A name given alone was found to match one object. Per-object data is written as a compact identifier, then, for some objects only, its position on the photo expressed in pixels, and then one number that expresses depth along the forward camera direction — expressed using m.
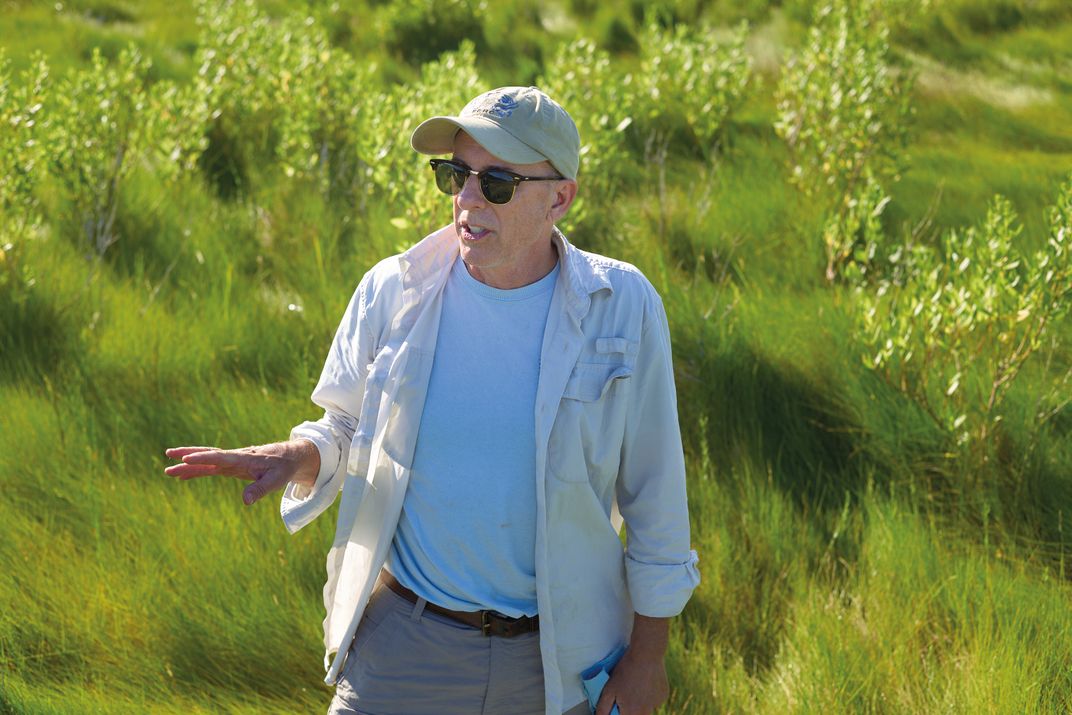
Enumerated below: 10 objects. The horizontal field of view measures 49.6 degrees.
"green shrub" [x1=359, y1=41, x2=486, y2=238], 5.45
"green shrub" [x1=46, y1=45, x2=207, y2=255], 6.42
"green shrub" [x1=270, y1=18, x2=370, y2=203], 7.10
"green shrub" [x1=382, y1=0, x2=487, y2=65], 10.73
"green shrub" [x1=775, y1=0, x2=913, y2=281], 6.39
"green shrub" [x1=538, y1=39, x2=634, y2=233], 6.30
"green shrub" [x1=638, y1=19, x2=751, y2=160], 7.62
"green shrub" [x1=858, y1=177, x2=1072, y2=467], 4.31
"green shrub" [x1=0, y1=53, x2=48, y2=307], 5.60
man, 2.47
